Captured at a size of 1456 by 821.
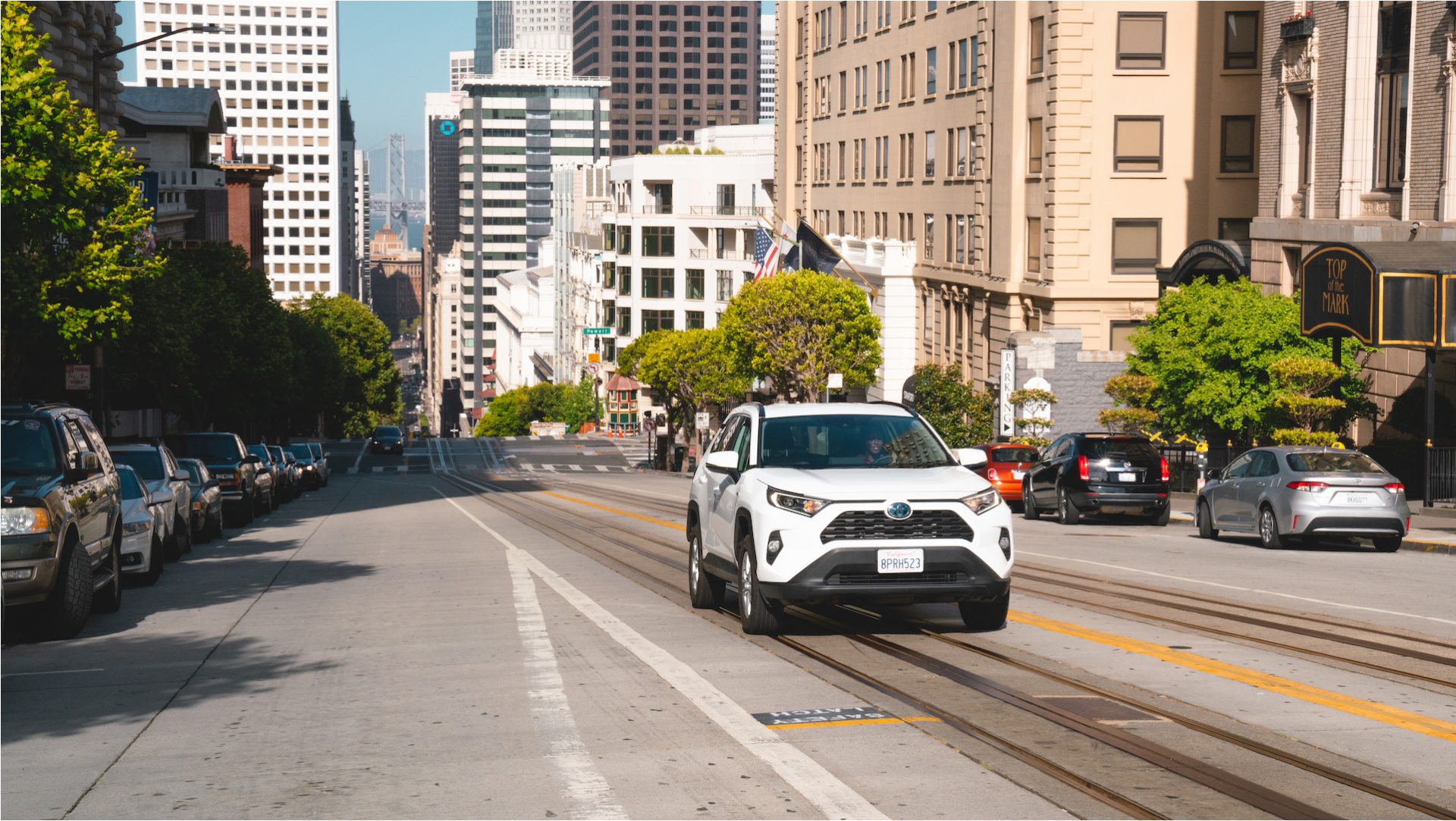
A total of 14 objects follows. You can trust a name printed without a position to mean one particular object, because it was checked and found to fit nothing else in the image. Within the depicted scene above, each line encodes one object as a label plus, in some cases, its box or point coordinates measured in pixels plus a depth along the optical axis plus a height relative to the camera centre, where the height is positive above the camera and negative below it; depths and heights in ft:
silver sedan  71.61 -5.32
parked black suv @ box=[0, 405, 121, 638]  41.55 -4.17
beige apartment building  166.30 +25.02
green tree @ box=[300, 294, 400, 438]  363.76 +3.71
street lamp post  107.14 -0.03
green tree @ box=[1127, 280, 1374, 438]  112.68 +2.01
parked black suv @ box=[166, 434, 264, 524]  99.14 -6.14
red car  118.01 -6.56
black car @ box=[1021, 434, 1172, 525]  94.53 -5.90
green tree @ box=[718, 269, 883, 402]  208.54 +6.50
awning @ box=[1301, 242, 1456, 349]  97.14 +5.79
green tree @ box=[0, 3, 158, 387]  81.46 +8.66
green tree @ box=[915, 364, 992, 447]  173.88 -3.12
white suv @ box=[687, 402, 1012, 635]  37.40 -3.75
